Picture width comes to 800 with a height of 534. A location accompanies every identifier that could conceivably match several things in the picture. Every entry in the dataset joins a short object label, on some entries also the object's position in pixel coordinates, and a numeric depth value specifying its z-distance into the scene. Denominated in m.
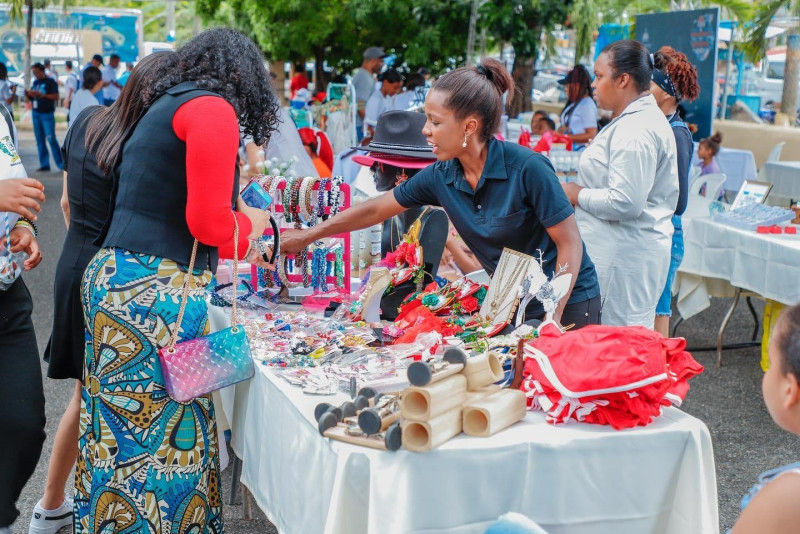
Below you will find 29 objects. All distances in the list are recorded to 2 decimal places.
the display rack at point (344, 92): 9.28
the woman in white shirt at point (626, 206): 3.44
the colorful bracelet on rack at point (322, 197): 3.18
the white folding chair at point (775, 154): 10.61
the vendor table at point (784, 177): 8.83
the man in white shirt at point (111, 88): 15.55
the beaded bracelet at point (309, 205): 3.18
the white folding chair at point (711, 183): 7.11
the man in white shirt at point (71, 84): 18.00
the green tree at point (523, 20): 11.49
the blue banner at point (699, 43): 8.19
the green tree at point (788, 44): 14.51
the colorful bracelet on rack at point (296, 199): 3.19
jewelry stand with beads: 3.18
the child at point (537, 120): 9.00
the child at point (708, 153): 8.90
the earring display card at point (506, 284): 2.43
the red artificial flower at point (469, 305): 2.76
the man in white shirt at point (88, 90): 10.31
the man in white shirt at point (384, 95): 10.05
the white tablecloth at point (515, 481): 1.86
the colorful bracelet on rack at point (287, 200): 3.19
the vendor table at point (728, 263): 4.74
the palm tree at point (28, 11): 15.63
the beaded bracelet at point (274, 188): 3.25
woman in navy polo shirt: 2.57
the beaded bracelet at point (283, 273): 3.22
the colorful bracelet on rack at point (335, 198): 3.18
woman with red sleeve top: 2.24
